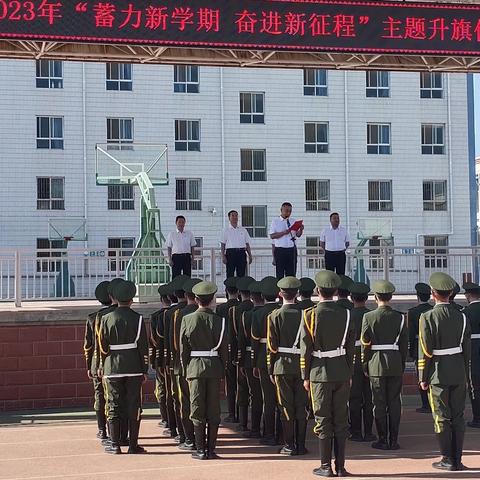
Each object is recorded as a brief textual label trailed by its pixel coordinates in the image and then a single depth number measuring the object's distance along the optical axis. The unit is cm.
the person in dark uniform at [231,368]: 1278
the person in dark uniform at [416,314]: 1378
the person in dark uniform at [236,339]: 1239
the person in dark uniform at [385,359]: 1134
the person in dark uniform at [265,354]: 1159
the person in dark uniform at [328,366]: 979
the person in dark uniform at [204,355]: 1069
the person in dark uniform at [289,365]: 1078
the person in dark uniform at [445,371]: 1012
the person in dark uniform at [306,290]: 1147
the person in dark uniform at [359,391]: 1209
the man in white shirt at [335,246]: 1700
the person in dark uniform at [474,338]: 1273
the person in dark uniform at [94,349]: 1221
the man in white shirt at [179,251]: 1662
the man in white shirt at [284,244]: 1647
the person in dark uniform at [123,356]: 1104
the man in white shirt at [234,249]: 1666
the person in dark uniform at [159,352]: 1229
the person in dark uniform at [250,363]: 1202
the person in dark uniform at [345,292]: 1224
